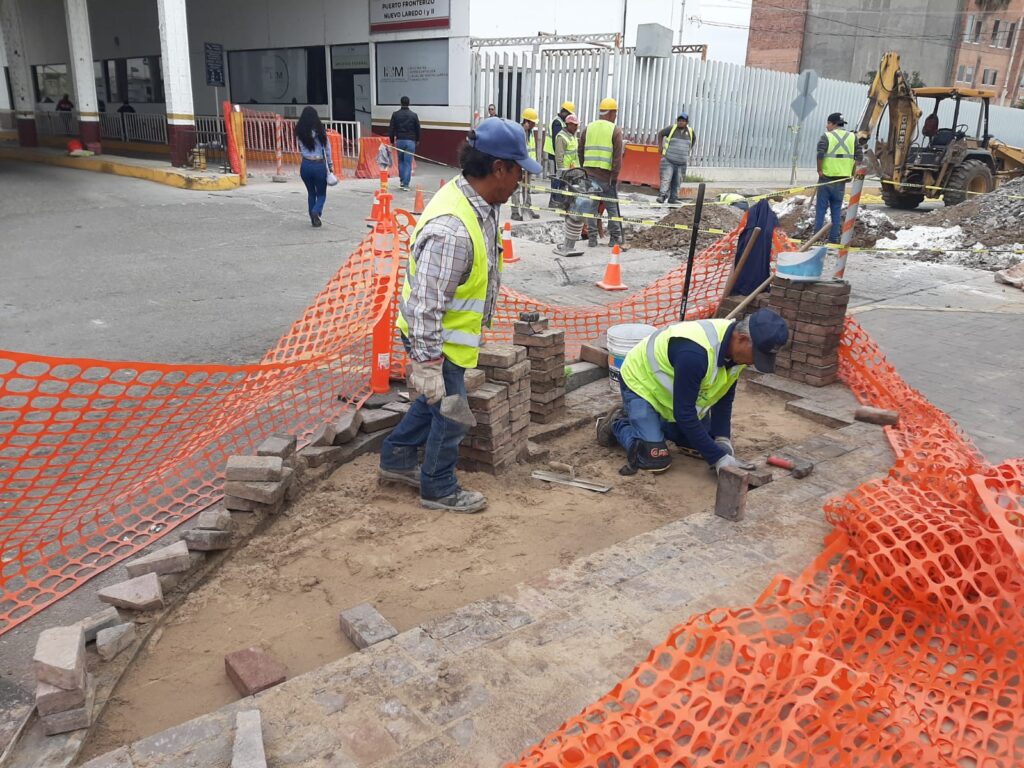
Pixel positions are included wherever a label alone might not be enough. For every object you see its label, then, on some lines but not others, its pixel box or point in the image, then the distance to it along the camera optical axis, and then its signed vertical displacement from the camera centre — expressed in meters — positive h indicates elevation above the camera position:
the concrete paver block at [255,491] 3.91 -1.79
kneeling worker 4.19 -1.42
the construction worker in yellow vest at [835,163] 11.55 -0.39
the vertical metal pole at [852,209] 6.34 -0.56
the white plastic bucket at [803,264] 5.92 -0.94
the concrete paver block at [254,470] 3.95 -1.71
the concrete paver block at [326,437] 4.58 -1.78
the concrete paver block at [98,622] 3.06 -1.93
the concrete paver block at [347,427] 4.61 -1.75
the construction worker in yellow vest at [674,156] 16.28 -0.53
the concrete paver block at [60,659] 2.59 -1.76
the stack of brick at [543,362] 5.13 -1.50
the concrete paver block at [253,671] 2.79 -1.92
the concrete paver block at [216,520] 3.75 -1.88
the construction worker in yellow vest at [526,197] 13.87 -1.29
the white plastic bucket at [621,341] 5.95 -1.54
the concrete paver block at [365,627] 3.00 -1.88
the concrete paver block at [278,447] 4.20 -1.71
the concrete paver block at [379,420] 4.84 -1.78
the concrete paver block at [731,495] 3.86 -1.72
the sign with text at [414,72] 20.88 +1.25
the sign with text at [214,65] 20.45 +1.21
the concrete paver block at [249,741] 2.28 -1.79
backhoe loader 15.77 -0.35
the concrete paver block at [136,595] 3.25 -1.92
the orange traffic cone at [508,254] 10.38 -1.66
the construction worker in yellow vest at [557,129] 13.52 -0.06
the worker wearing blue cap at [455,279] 3.68 -0.73
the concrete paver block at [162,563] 3.46 -1.91
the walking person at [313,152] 11.20 -0.49
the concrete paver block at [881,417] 5.21 -1.77
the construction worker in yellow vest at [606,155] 11.19 -0.38
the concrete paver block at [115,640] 2.99 -1.95
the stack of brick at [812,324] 5.92 -1.37
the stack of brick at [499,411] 4.41 -1.57
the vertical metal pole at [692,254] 6.57 -1.00
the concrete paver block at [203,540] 3.64 -1.89
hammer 4.47 -1.82
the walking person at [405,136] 16.52 -0.32
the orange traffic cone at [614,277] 9.19 -1.68
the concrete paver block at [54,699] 2.58 -1.86
